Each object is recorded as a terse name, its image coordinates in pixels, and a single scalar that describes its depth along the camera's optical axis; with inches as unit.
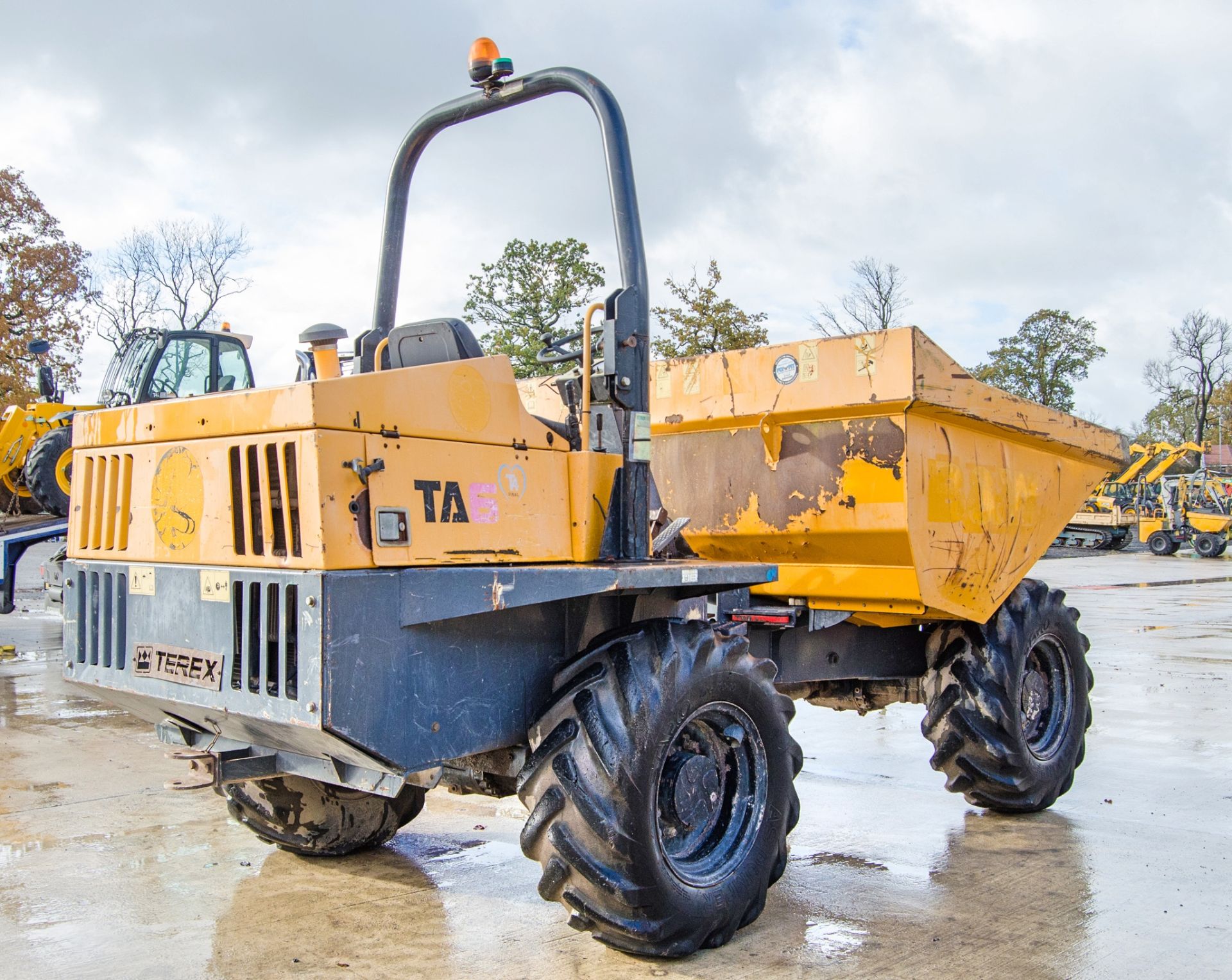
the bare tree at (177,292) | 1400.1
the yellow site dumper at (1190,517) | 1298.0
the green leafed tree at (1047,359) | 1985.7
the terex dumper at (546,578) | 131.5
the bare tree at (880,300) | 1774.1
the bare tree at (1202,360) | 2357.3
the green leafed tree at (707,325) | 1222.3
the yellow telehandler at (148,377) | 434.3
